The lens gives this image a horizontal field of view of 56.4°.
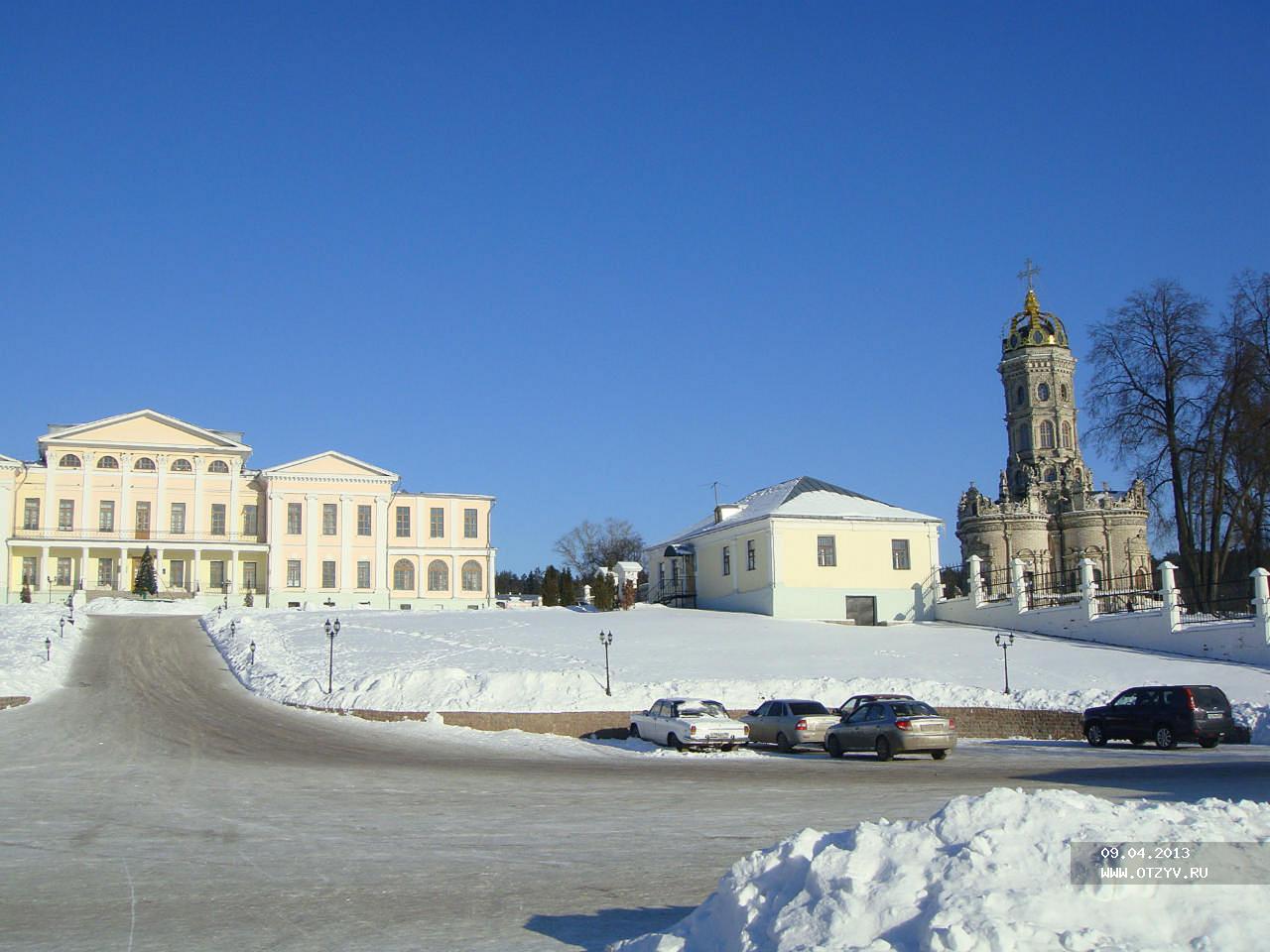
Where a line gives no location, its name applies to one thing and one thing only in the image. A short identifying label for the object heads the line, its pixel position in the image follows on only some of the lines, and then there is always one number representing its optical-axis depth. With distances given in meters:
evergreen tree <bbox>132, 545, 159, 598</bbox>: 69.00
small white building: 51.94
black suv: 24.64
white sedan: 25.28
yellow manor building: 71.38
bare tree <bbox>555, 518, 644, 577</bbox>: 118.12
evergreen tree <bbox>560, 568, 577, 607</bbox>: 66.75
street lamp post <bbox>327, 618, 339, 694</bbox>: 32.22
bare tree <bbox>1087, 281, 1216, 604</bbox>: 47.06
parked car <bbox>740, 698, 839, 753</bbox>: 26.39
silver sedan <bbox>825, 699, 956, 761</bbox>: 23.33
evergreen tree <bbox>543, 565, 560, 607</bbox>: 66.38
